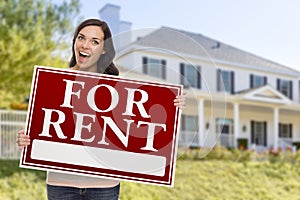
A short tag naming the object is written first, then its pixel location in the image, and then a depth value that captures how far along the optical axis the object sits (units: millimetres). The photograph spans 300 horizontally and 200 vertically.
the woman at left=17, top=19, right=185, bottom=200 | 1987
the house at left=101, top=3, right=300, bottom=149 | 16562
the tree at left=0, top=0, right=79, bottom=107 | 8695
